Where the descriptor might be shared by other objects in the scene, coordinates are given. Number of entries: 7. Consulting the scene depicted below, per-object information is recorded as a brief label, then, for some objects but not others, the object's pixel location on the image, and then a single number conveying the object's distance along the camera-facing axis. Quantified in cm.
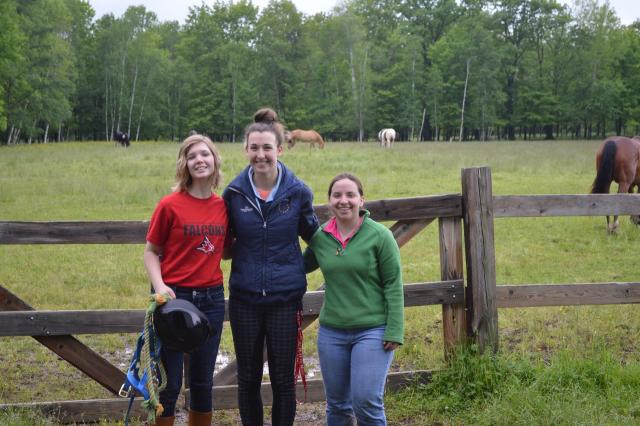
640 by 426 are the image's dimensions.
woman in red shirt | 341
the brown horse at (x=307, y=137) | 4019
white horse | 4116
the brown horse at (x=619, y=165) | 1198
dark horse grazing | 4853
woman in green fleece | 331
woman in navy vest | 345
